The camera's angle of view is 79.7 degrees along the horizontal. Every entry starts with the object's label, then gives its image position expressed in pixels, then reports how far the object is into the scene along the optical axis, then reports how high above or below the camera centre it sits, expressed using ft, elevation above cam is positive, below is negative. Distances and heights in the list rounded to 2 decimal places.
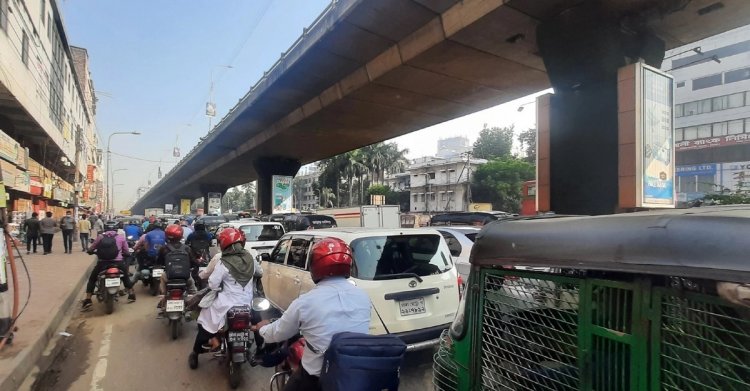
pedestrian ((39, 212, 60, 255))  55.88 -3.98
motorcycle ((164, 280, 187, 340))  19.84 -4.65
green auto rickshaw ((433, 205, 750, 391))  4.54 -1.33
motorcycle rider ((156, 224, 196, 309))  21.44 -2.41
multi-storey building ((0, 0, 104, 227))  51.21 +13.48
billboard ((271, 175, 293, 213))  103.86 +1.09
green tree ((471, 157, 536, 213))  183.52 +6.91
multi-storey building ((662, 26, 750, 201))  139.23 +26.57
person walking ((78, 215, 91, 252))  65.05 -4.78
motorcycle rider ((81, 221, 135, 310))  26.45 -3.91
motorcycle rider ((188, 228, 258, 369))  15.49 -3.10
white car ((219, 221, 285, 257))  34.21 -2.94
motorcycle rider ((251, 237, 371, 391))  8.70 -2.25
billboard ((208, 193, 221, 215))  182.09 -2.21
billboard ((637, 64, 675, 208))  28.14 +3.76
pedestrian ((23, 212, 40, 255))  55.88 -3.96
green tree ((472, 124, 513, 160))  238.27 +29.17
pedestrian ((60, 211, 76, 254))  59.06 -4.40
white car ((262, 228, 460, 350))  15.25 -2.90
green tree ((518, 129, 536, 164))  228.22 +29.44
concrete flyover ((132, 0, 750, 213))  30.81 +12.48
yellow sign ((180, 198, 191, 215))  256.52 -4.82
